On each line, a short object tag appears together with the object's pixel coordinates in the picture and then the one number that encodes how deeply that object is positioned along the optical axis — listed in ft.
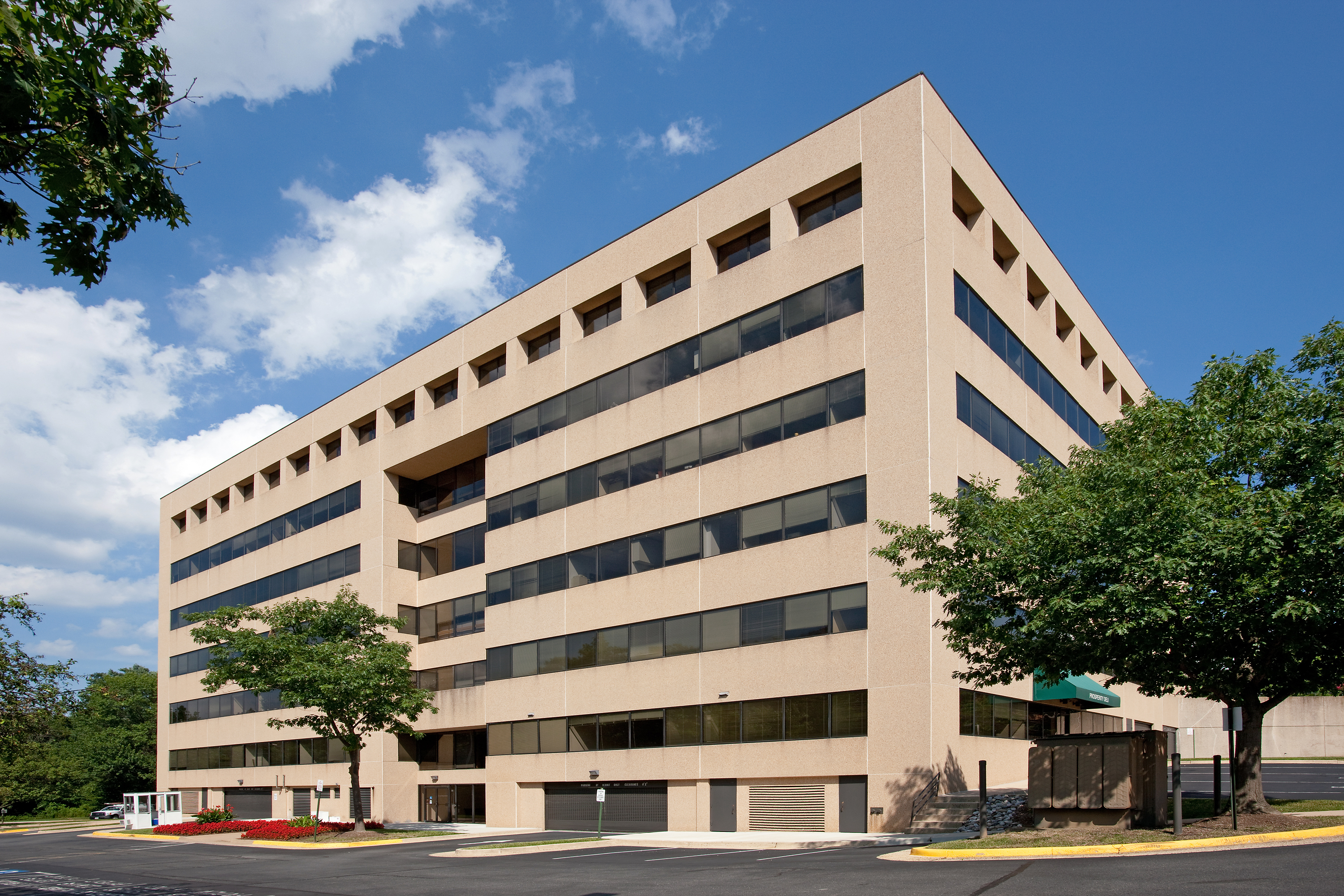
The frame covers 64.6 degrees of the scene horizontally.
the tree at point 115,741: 282.97
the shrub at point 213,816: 167.94
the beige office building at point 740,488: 99.19
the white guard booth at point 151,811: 180.34
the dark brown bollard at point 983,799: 68.73
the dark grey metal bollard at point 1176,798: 59.88
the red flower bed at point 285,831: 133.69
